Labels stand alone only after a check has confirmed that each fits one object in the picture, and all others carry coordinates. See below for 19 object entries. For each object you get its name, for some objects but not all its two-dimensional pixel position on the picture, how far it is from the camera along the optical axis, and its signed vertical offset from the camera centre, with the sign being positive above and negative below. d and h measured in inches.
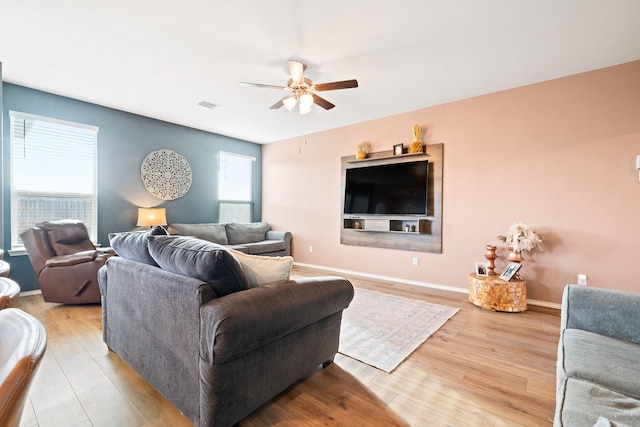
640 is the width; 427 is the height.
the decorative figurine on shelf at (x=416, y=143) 167.6 +39.1
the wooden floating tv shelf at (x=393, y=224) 169.0 -9.4
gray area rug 89.2 -44.7
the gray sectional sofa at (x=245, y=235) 193.0 -21.8
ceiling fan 110.7 +48.4
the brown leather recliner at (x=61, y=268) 126.7 -28.9
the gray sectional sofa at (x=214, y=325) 52.5 -24.8
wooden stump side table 126.6 -36.9
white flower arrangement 129.1 -11.5
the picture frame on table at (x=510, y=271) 130.9 -27.4
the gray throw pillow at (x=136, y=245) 73.0 -10.8
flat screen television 168.1 +12.6
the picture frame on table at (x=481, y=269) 142.2 -28.4
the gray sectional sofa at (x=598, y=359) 38.6 -26.1
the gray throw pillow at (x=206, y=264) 56.4 -11.8
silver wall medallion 186.5 +20.9
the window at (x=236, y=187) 233.5 +16.2
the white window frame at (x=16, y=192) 139.4 +5.4
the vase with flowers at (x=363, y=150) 191.0 +39.2
